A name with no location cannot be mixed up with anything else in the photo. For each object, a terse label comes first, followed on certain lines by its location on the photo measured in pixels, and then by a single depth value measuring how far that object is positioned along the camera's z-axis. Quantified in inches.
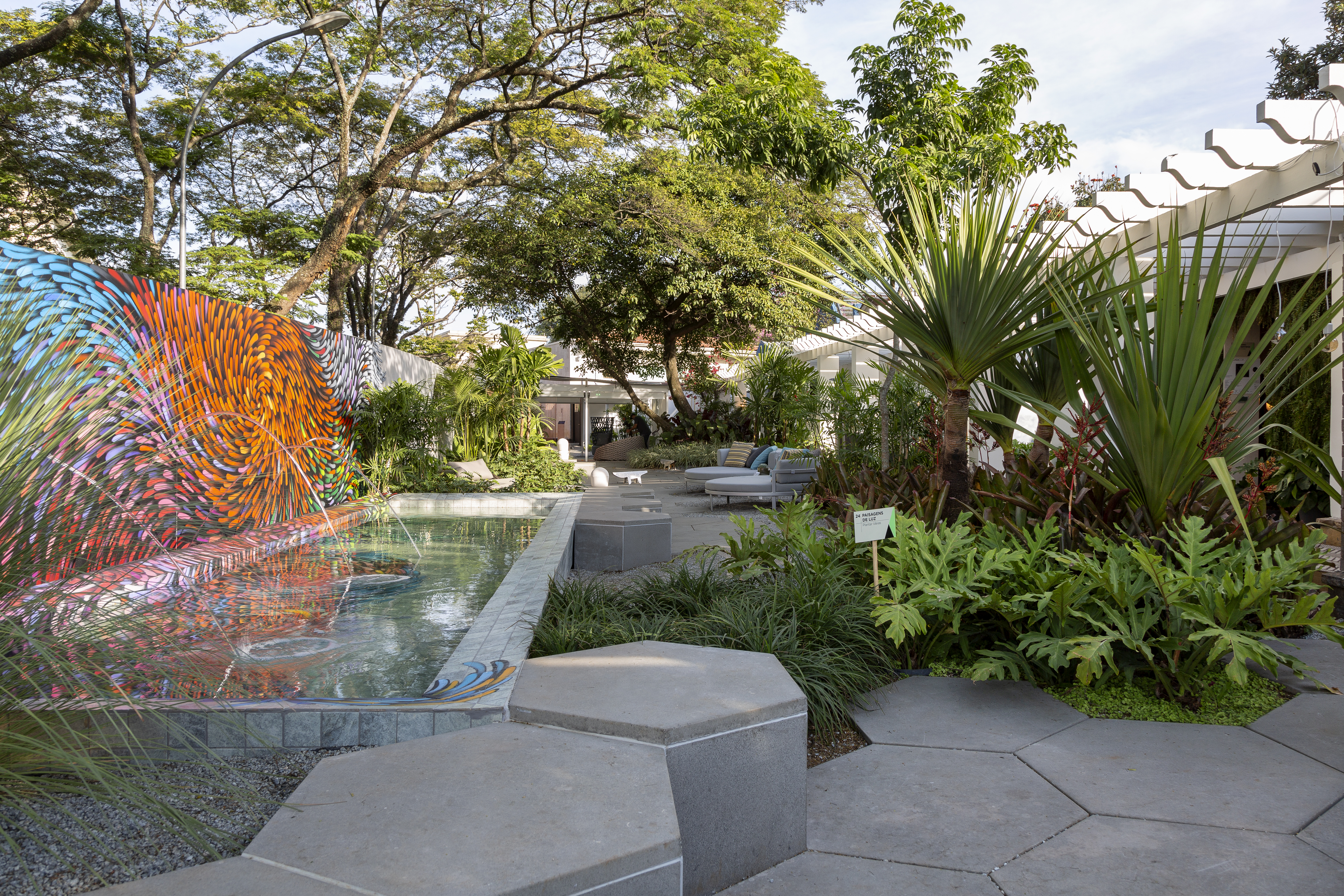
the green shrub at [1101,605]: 113.6
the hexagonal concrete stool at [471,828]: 56.4
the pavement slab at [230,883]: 54.9
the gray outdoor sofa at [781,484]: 398.6
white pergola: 178.2
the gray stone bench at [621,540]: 251.4
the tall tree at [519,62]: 467.5
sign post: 131.6
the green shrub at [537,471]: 445.4
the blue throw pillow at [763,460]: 465.7
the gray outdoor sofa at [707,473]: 479.5
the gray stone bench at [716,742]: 82.6
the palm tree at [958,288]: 147.3
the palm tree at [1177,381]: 129.2
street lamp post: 370.8
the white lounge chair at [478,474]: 426.0
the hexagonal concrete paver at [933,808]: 90.1
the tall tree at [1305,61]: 591.8
